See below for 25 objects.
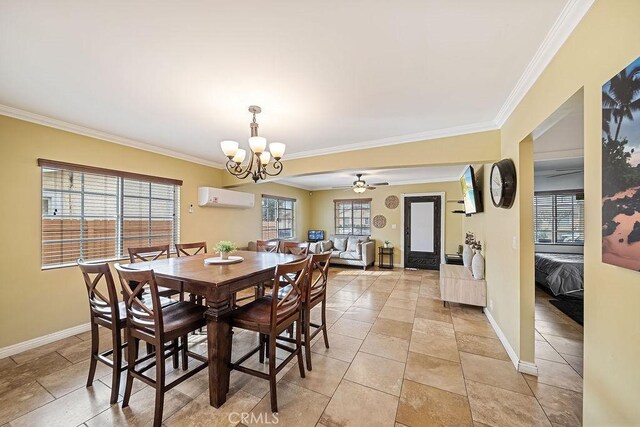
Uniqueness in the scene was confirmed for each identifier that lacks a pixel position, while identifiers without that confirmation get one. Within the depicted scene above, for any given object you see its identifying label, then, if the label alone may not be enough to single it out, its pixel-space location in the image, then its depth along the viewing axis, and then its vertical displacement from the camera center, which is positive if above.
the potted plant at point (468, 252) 4.10 -0.63
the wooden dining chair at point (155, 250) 2.66 -0.46
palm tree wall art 0.93 +0.19
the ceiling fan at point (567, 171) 5.11 +0.92
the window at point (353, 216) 7.58 -0.06
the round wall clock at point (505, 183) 2.30 +0.30
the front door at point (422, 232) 6.60 -0.49
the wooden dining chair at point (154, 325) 1.58 -0.80
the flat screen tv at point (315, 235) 7.88 -0.68
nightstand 6.98 -1.18
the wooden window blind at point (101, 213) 2.83 +0.01
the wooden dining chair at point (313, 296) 2.20 -0.80
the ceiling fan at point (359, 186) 5.48 +0.63
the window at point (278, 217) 6.30 -0.09
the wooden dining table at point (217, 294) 1.76 -0.58
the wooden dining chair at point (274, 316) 1.76 -0.80
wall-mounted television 3.53 +0.31
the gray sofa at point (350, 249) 6.64 -0.99
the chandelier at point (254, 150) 2.26 +0.61
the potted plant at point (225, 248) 2.51 -0.35
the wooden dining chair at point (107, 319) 1.75 -0.81
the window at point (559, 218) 5.66 -0.09
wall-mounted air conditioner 4.39 +0.30
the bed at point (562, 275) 3.99 -1.02
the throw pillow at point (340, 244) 7.23 -0.89
